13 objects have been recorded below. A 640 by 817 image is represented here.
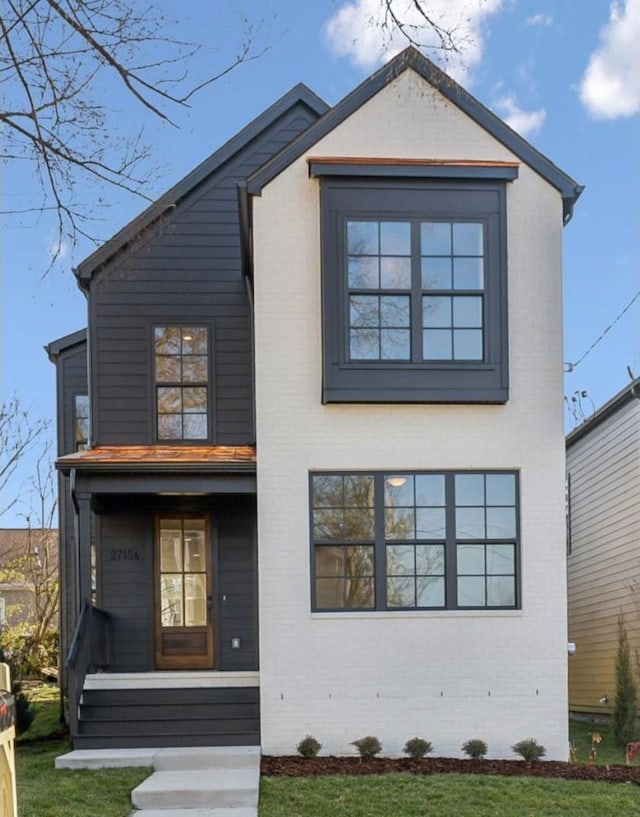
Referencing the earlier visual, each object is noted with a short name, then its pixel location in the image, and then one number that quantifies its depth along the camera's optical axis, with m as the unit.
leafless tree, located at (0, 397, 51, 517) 18.80
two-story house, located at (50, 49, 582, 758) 8.34
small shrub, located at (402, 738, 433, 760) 8.06
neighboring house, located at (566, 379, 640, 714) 12.03
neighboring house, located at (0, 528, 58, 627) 19.94
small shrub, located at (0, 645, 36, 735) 9.73
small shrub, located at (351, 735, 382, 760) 8.02
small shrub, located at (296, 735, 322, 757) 8.06
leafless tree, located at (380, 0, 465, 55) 4.46
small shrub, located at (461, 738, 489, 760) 8.04
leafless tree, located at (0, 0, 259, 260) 4.22
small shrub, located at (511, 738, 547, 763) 8.04
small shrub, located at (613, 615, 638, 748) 10.02
